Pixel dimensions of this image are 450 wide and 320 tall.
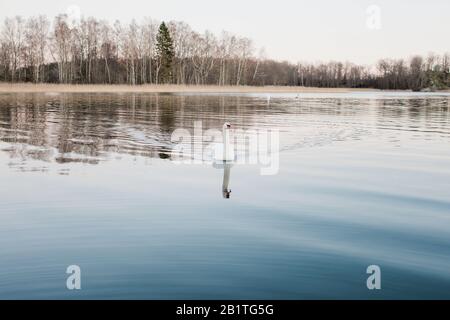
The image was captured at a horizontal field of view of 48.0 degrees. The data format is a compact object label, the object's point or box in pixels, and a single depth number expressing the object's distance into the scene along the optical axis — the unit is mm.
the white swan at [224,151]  13586
